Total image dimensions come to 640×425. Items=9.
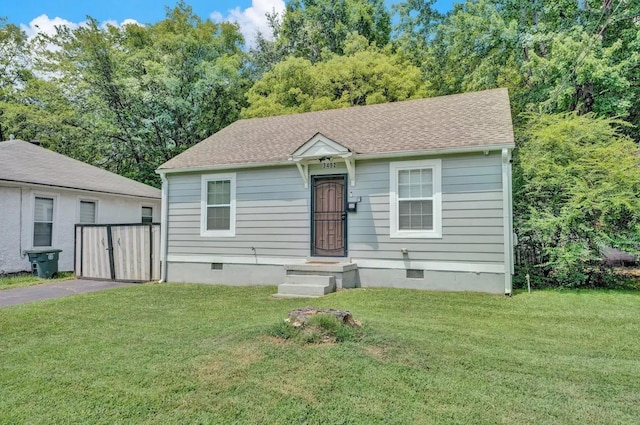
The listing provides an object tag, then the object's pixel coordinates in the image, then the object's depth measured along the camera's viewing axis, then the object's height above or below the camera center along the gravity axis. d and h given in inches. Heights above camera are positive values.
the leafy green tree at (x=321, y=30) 913.5 +448.9
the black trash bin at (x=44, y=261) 417.1 -38.7
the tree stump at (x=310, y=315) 174.1 -38.3
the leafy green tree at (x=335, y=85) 682.2 +242.8
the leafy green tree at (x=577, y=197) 308.2 +26.6
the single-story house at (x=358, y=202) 301.3 +21.2
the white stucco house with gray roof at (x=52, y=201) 434.3 +28.9
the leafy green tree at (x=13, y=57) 877.2 +358.8
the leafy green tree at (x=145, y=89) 734.5 +248.8
